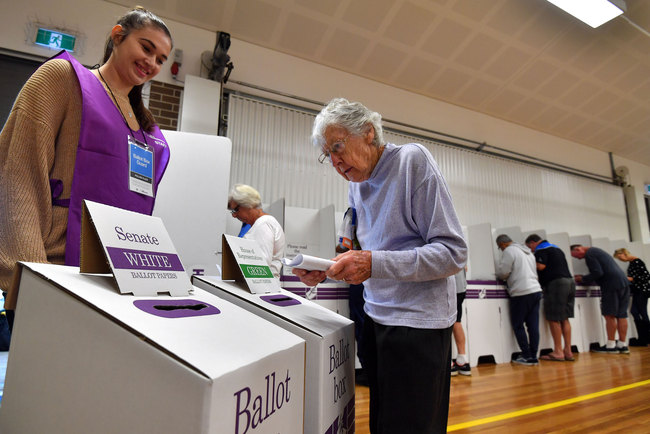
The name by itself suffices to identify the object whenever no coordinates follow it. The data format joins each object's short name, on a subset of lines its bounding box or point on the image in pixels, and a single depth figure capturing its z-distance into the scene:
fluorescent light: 3.70
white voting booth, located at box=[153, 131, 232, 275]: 2.59
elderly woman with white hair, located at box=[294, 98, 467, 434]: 0.75
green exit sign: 3.13
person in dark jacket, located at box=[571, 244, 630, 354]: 4.49
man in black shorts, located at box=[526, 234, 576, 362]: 4.03
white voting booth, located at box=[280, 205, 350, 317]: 3.59
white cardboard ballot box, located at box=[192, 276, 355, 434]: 0.60
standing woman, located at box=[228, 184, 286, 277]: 2.32
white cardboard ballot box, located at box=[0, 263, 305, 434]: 0.32
